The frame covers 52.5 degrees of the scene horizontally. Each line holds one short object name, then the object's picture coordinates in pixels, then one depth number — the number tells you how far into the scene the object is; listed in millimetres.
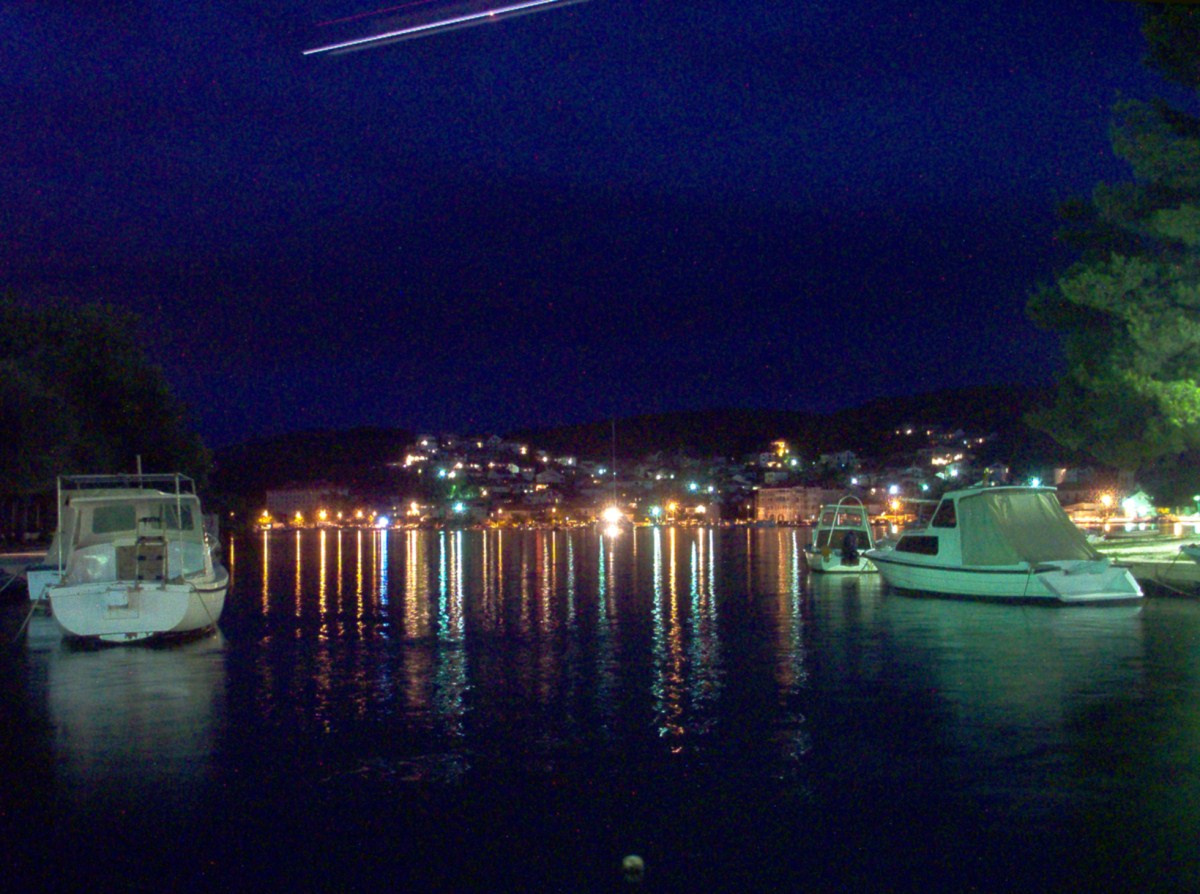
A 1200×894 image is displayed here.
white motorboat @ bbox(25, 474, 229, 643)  17766
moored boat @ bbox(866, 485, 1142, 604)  23031
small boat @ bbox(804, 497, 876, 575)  33656
